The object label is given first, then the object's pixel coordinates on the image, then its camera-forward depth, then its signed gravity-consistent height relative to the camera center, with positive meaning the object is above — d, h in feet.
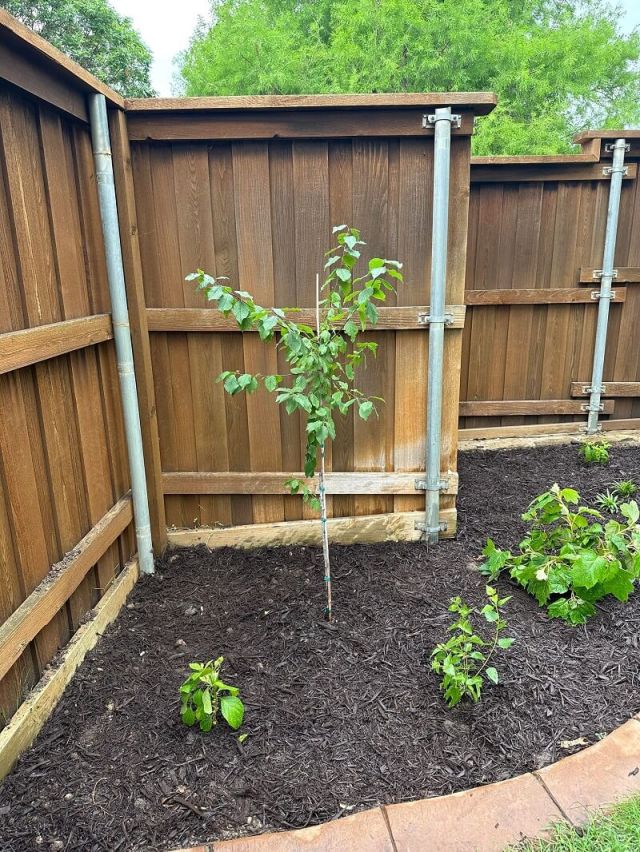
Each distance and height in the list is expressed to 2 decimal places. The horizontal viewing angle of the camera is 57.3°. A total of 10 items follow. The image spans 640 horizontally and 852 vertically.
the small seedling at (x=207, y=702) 5.68 -4.20
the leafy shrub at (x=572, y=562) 7.20 -3.89
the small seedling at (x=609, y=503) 10.37 -4.34
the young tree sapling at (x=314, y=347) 6.18 -0.95
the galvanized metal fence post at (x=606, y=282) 13.24 -0.65
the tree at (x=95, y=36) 43.93 +17.19
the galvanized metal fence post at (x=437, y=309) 8.00 -0.74
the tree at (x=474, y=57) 31.94 +11.08
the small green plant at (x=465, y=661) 5.93 -4.16
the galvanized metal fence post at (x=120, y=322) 7.30 -0.77
